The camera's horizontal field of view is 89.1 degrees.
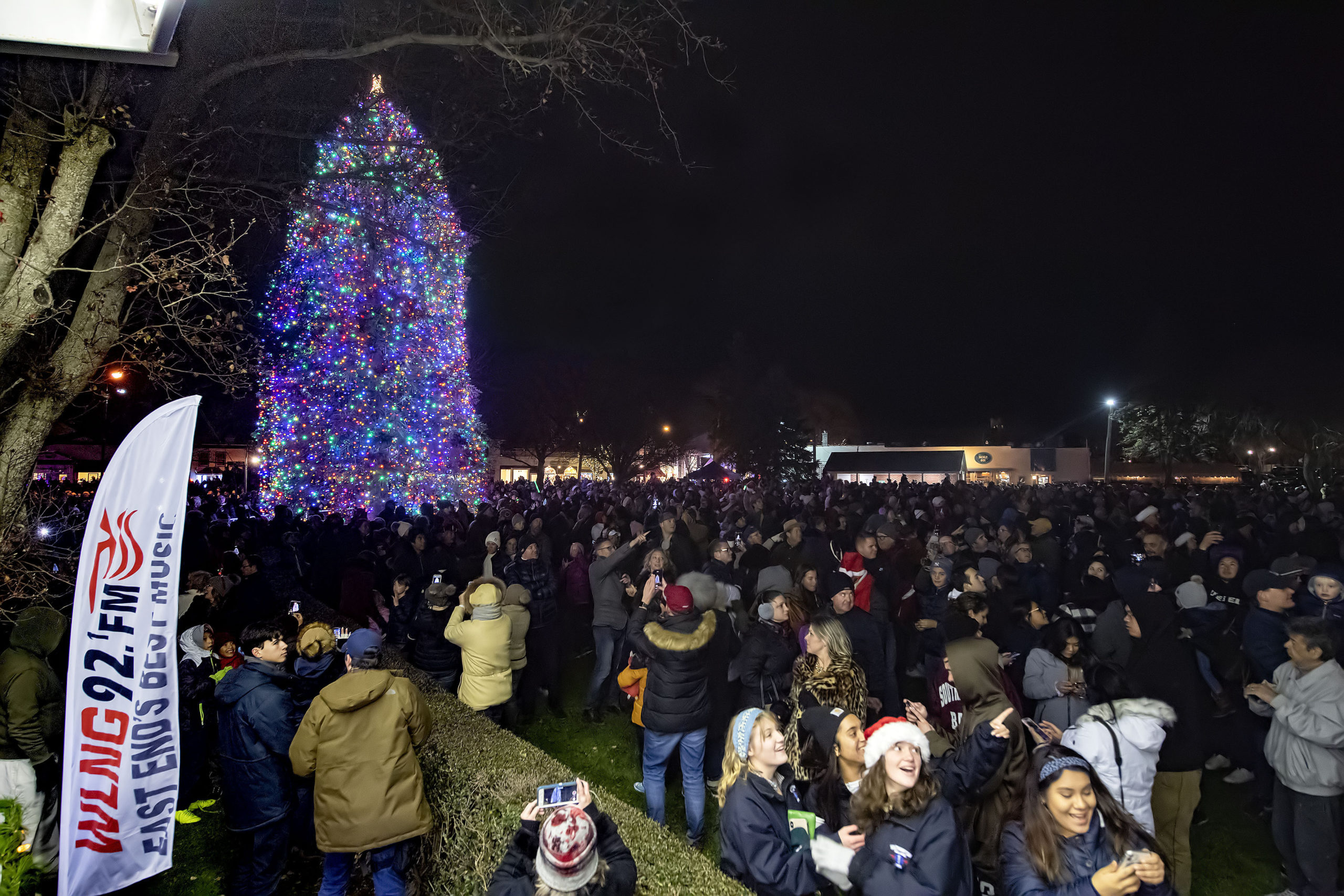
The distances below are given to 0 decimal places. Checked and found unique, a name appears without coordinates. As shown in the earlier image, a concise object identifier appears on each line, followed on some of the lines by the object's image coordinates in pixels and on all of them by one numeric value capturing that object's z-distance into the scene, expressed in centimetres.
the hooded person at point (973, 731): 360
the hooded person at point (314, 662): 448
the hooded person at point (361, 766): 370
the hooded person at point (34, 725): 397
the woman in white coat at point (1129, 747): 344
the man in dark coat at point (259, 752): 410
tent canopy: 4609
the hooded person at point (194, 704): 516
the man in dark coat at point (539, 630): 755
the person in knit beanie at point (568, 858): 238
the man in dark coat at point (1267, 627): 498
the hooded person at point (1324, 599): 575
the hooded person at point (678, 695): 485
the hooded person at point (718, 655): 556
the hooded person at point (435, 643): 650
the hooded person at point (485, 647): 582
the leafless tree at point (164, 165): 407
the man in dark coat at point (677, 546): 936
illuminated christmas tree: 1592
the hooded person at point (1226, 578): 735
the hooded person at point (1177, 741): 410
